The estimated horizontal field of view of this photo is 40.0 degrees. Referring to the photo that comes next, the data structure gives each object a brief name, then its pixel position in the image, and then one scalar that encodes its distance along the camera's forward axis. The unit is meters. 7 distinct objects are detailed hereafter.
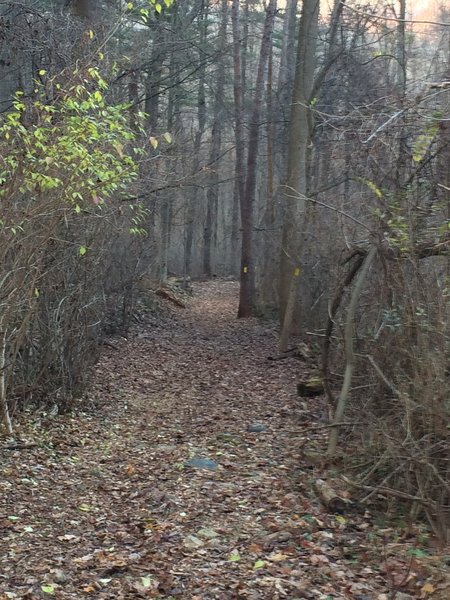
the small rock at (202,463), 6.52
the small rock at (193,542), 4.80
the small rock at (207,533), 4.96
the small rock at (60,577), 4.21
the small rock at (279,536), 4.83
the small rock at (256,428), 7.84
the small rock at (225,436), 7.50
